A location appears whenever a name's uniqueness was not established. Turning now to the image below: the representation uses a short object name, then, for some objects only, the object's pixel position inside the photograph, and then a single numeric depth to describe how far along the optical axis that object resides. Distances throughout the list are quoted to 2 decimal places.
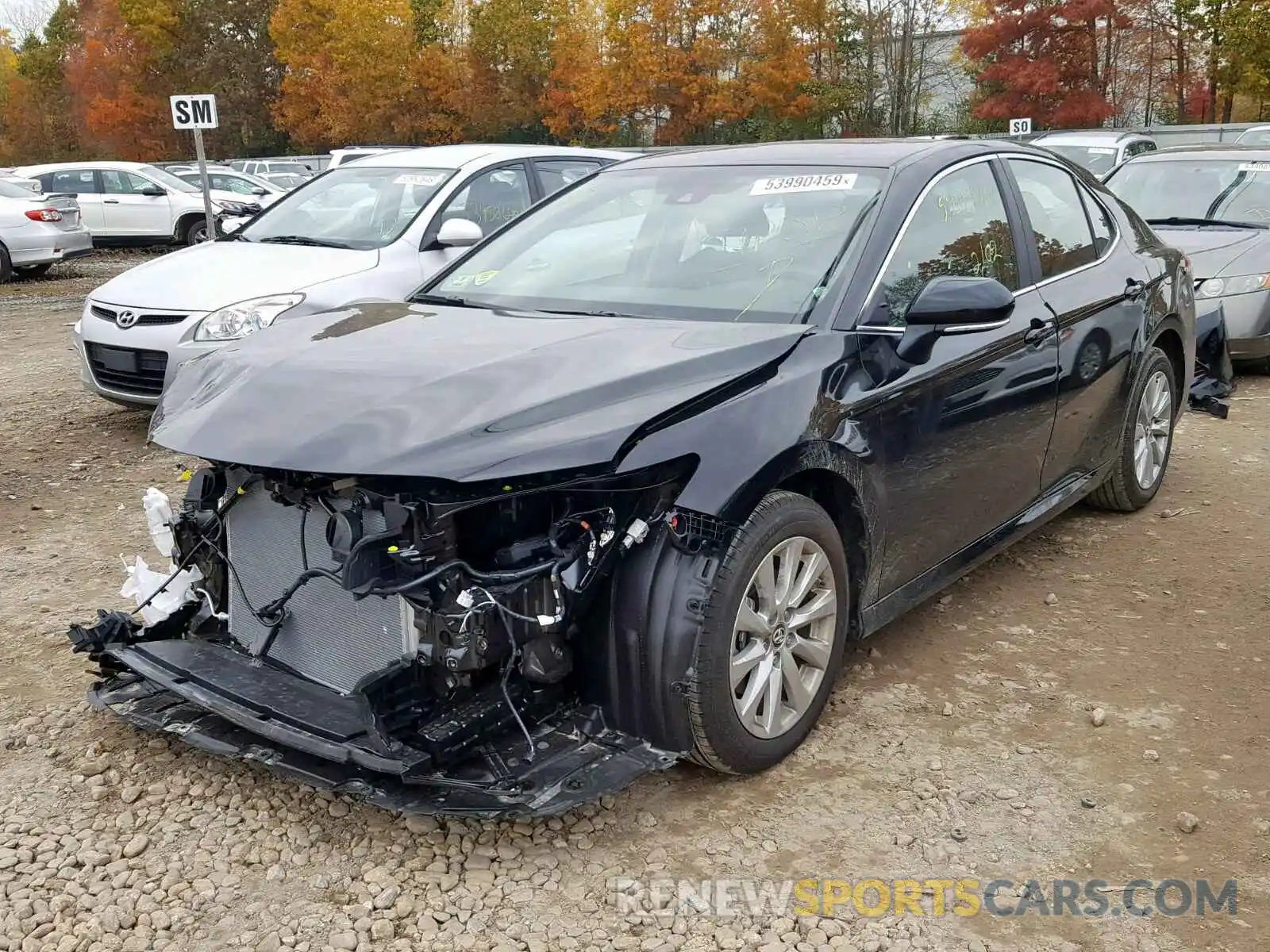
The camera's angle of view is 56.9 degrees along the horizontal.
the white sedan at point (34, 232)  16.11
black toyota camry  2.80
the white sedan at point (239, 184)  21.14
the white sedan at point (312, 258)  6.73
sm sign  11.69
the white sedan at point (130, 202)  20.08
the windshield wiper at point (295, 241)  7.37
